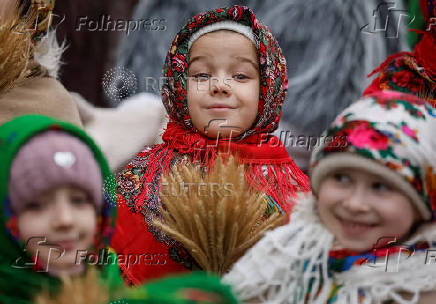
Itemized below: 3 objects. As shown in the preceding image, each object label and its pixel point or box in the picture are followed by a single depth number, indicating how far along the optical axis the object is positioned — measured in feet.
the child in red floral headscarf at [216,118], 10.33
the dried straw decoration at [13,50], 9.86
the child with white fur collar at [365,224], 9.24
